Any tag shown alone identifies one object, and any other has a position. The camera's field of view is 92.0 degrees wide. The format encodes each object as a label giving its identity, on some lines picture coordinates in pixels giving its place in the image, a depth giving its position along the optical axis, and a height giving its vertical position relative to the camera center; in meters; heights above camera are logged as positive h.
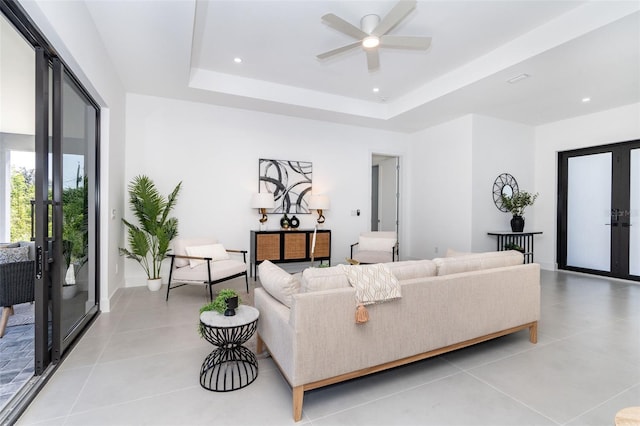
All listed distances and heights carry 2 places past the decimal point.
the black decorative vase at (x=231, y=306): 2.21 -0.68
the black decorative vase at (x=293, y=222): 5.71 -0.19
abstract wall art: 5.57 +0.55
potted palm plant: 4.33 -0.24
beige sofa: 1.79 -0.71
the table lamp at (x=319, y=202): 5.60 +0.19
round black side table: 2.07 -1.08
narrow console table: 5.65 -0.54
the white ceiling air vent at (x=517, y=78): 3.98 +1.79
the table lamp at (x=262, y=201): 5.17 +0.19
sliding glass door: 2.15 +0.27
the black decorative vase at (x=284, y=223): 5.66 -0.20
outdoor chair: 2.30 -0.55
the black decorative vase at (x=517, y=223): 5.82 -0.18
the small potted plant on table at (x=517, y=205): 5.84 +0.17
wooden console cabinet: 5.17 -0.58
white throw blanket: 1.93 -0.47
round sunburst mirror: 5.95 +0.51
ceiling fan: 2.82 +1.78
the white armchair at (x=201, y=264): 3.94 -0.70
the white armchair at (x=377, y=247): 5.13 -0.61
